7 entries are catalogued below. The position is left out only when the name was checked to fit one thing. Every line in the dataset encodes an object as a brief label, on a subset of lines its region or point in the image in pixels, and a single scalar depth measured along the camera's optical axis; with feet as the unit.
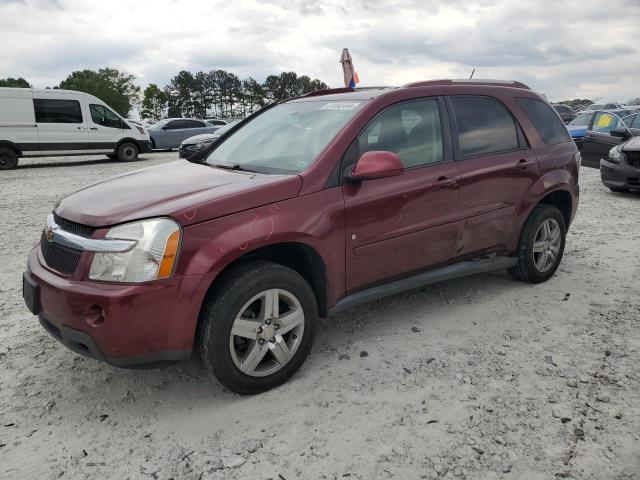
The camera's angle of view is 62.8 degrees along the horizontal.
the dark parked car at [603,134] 33.42
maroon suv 8.51
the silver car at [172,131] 69.72
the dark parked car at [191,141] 45.03
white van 47.75
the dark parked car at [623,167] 28.48
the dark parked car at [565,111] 90.39
